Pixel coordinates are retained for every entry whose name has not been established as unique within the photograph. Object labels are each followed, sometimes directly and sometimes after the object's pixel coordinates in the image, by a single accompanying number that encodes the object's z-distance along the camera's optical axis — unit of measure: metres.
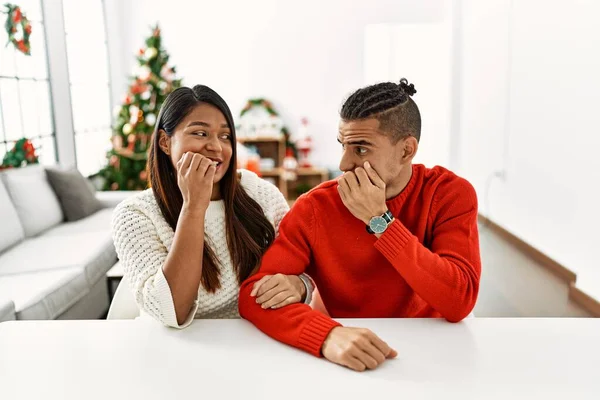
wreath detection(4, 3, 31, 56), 4.12
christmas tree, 5.41
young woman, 1.33
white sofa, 2.61
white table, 0.98
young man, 1.31
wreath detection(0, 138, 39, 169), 4.07
